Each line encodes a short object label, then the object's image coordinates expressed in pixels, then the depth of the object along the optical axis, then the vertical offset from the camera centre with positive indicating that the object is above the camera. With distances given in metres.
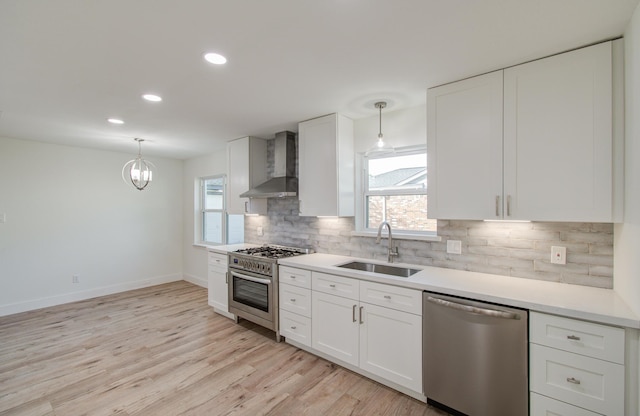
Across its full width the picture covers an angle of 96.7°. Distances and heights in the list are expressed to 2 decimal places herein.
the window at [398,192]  2.94 +0.16
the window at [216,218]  5.20 -0.22
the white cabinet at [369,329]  2.23 -1.06
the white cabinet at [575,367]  1.52 -0.91
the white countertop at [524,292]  1.57 -0.58
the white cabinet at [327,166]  3.12 +0.46
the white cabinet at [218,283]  3.93 -1.09
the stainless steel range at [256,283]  3.24 -0.93
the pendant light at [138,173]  4.10 +0.54
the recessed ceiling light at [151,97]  2.60 +1.02
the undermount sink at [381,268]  2.78 -0.64
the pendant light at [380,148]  2.54 +0.52
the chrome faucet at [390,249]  2.83 -0.44
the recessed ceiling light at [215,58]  1.91 +1.02
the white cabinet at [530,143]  1.77 +0.45
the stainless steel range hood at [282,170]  3.70 +0.49
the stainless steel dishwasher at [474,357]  1.77 -1.01
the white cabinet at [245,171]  4.11 +0.53
